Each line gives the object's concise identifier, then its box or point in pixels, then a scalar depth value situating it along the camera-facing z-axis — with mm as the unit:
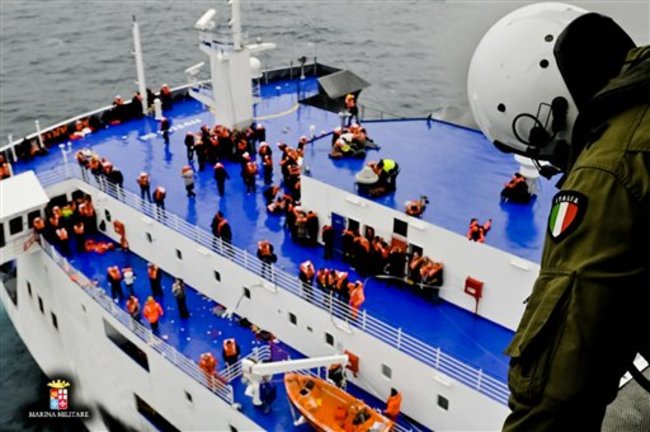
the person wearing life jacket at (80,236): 18656
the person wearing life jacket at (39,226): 18406
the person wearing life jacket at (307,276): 14461
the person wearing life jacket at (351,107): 21134
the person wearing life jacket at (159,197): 17516
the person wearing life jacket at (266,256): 15000
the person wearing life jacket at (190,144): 20547
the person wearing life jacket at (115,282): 16406
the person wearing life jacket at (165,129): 22250
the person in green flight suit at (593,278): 2049
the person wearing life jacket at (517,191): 14688
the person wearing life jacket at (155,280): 16438
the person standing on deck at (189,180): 18500
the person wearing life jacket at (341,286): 13844
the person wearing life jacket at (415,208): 14214
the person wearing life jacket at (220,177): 18297
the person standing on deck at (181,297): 15695
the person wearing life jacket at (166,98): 25156
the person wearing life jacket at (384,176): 15016
